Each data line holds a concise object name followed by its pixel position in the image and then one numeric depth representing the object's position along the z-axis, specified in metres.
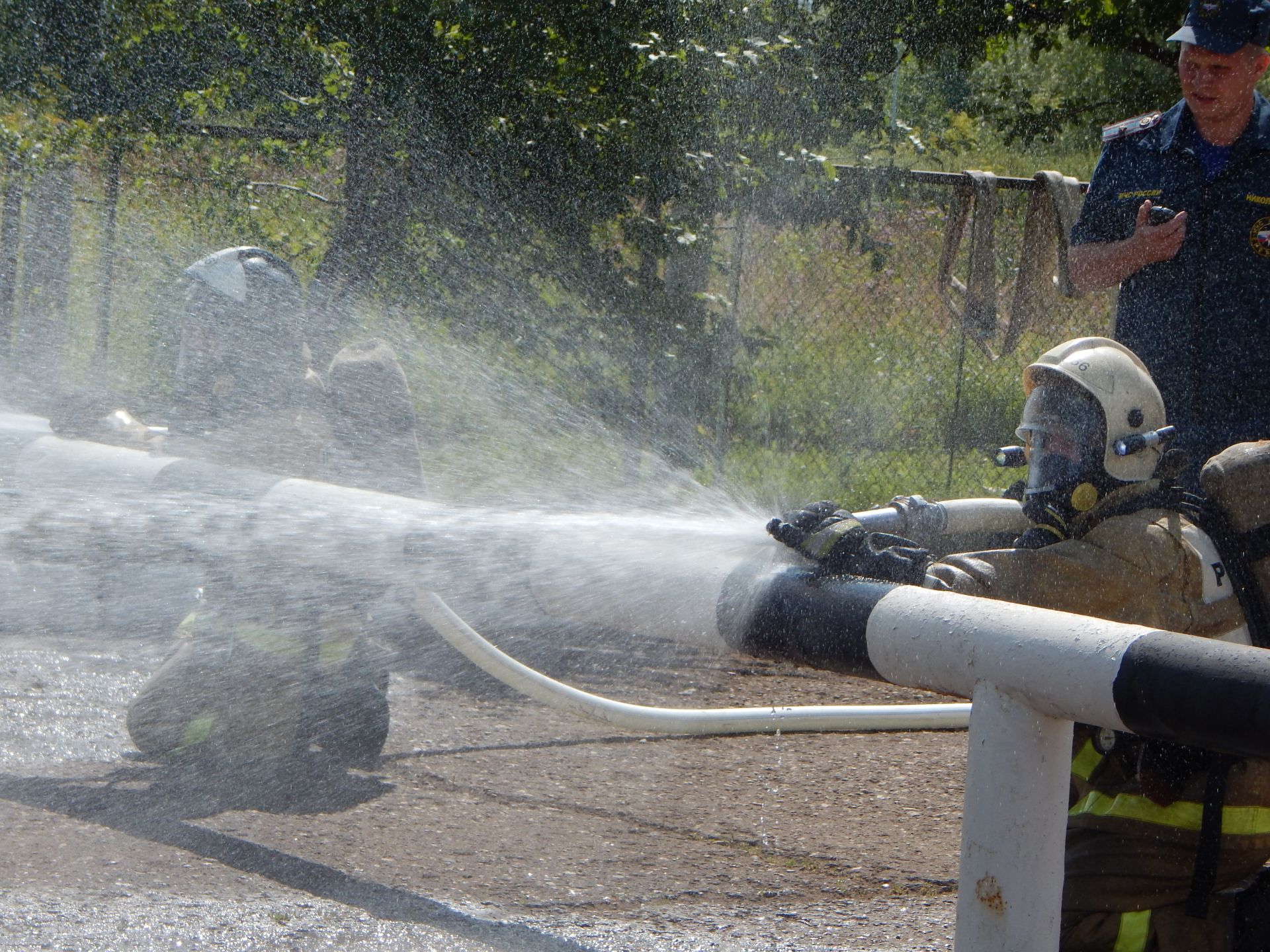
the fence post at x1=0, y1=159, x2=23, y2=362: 15.78
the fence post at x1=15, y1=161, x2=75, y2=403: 16.06
